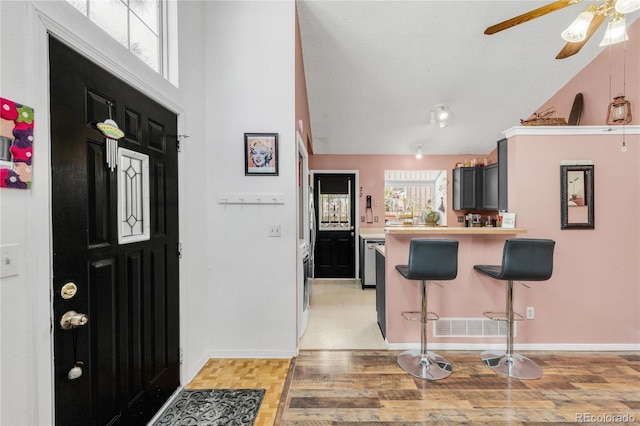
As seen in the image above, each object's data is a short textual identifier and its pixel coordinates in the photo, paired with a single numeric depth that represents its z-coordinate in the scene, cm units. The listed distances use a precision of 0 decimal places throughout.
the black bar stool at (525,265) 218
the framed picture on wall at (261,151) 248
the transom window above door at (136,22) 150
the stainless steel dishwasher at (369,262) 465
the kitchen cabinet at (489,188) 430
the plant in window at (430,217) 412
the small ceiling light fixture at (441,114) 385
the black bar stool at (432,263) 220
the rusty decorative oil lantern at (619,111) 275
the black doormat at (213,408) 179
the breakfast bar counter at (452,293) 266
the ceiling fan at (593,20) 172
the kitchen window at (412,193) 559
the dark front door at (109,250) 118
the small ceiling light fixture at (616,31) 197
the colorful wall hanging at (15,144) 97
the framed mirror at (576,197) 256
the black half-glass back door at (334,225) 533
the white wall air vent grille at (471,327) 267
